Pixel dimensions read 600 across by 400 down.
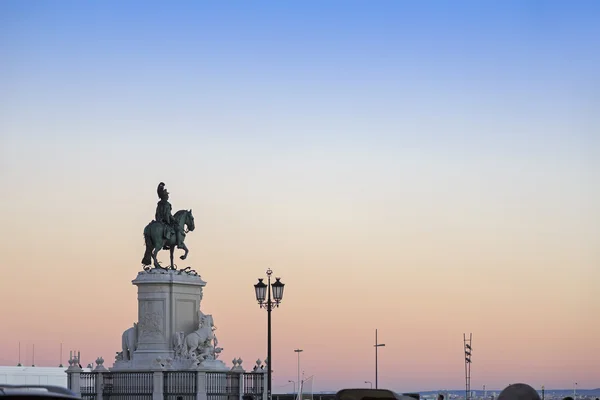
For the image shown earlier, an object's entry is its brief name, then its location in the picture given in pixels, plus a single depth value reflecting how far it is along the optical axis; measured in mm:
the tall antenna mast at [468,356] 104250
